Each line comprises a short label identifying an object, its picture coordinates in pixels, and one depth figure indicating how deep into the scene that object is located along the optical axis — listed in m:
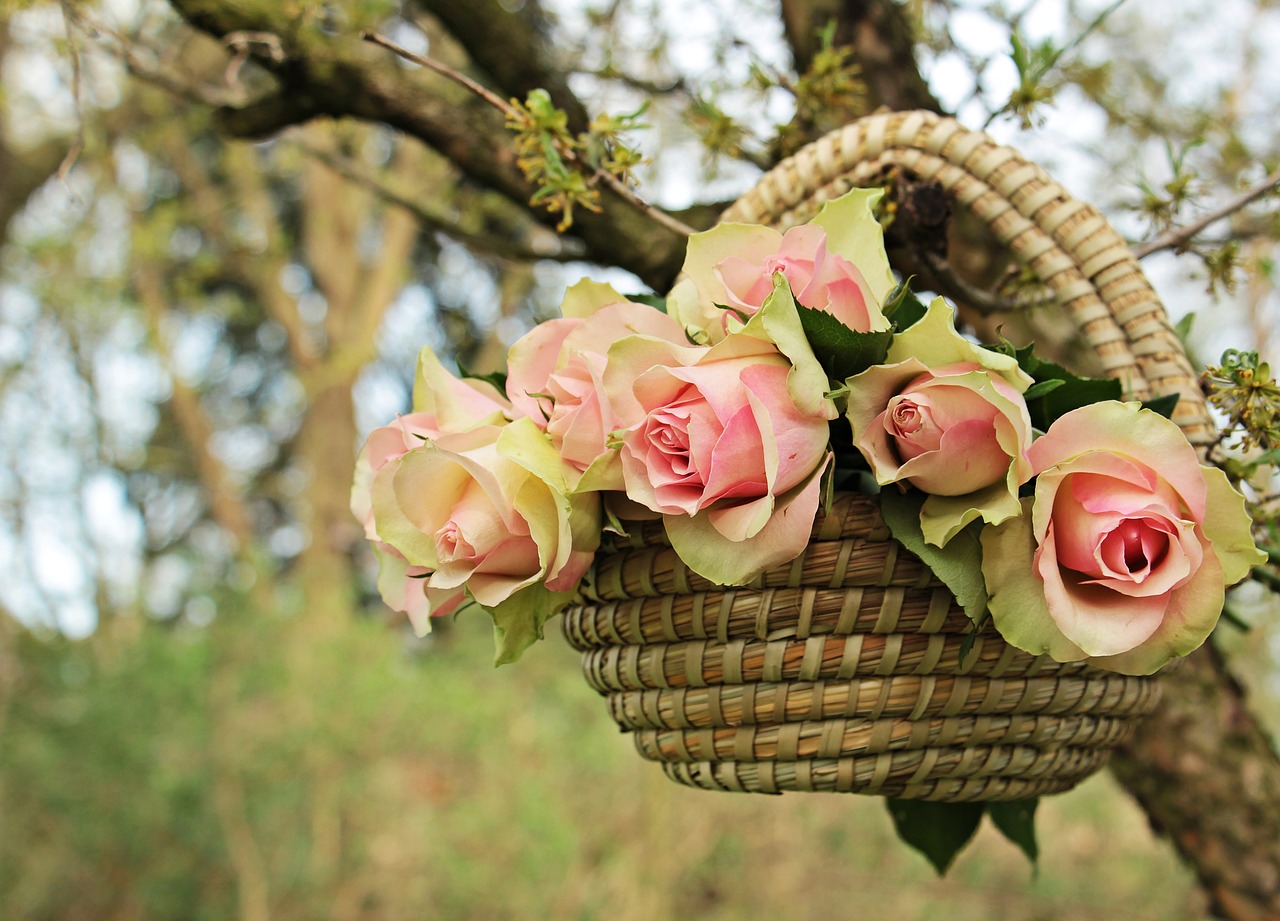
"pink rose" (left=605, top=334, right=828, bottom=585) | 0.52
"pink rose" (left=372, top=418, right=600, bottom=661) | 0.58
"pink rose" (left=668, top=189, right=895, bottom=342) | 0.59
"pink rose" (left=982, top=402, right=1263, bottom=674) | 0.52
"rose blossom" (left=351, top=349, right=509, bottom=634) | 0.66
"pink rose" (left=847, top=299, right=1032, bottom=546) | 0.53
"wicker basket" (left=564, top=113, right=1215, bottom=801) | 0.57
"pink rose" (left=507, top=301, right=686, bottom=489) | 0.58
